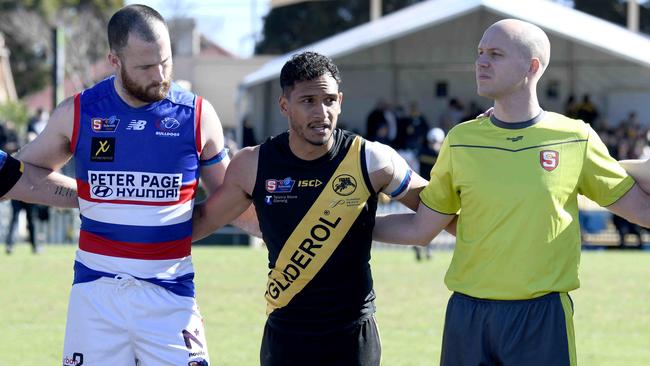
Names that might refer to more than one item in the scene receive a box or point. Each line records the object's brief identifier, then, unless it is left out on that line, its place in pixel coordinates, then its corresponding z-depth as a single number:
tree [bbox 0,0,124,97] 53.00
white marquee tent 26.19
